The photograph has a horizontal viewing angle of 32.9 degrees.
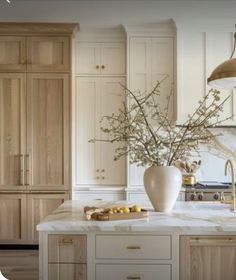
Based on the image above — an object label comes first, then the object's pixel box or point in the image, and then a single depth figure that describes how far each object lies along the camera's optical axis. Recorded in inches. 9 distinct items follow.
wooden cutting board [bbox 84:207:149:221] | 90.0
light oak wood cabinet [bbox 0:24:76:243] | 181.0
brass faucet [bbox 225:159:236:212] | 106.0
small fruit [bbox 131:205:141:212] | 94.3
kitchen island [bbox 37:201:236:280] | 86.1
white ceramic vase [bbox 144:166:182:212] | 99.3
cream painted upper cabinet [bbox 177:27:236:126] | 182.1
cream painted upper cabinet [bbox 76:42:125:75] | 194.9
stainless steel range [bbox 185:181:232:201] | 167.8
